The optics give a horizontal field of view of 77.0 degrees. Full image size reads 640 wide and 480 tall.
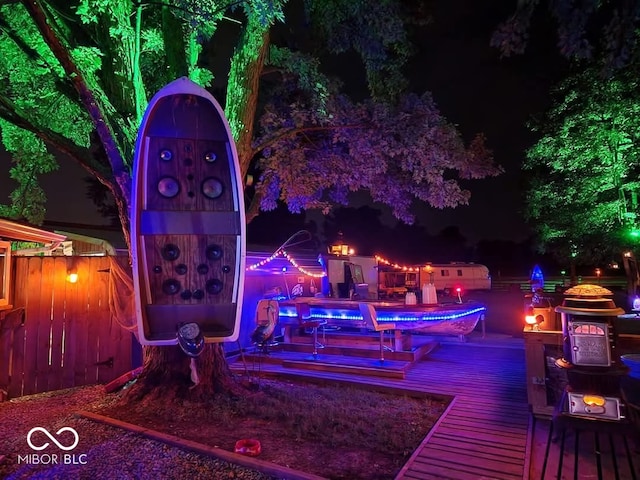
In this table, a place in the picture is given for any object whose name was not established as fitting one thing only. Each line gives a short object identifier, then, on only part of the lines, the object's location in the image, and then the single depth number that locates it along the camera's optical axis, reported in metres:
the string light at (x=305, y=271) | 10.52
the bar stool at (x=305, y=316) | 7.74
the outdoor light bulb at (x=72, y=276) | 6.10
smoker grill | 3.76
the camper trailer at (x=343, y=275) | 13.09
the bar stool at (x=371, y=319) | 6.64
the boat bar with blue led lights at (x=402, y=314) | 6.80
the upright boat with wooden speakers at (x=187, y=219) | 3.60
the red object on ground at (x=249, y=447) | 3.61
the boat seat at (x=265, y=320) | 6.60
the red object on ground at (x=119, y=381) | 5.69
